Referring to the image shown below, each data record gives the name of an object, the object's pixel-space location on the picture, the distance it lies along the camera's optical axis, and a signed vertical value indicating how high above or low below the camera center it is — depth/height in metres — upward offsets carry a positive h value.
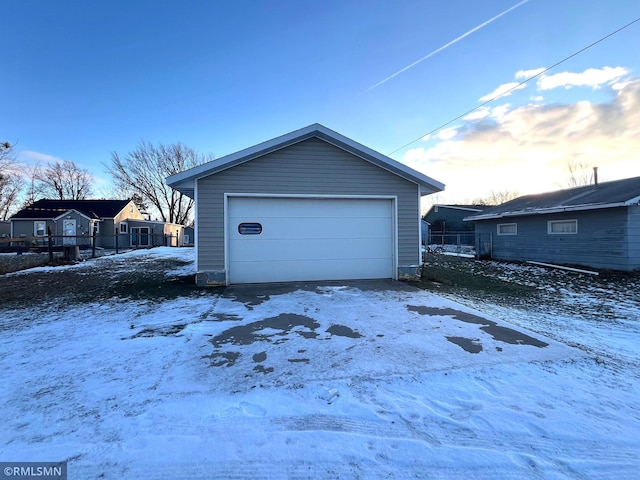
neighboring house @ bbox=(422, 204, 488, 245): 27.92 +1.41
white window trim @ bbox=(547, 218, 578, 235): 11.25 +0.36
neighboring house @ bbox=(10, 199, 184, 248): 24.45 +1.58
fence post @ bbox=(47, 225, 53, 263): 11.80 -0.40
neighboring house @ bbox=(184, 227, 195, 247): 35.44 +0.47
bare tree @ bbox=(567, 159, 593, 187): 31.17 +6.52
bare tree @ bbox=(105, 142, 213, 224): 31.86 +7.99
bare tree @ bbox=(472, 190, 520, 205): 42.09 +5.38
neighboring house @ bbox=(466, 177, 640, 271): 9.65 +0.19
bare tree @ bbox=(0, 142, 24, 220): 15.23 +4.31
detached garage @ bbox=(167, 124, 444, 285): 7.07 +0.66
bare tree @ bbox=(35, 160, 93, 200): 34.56 +7.38
